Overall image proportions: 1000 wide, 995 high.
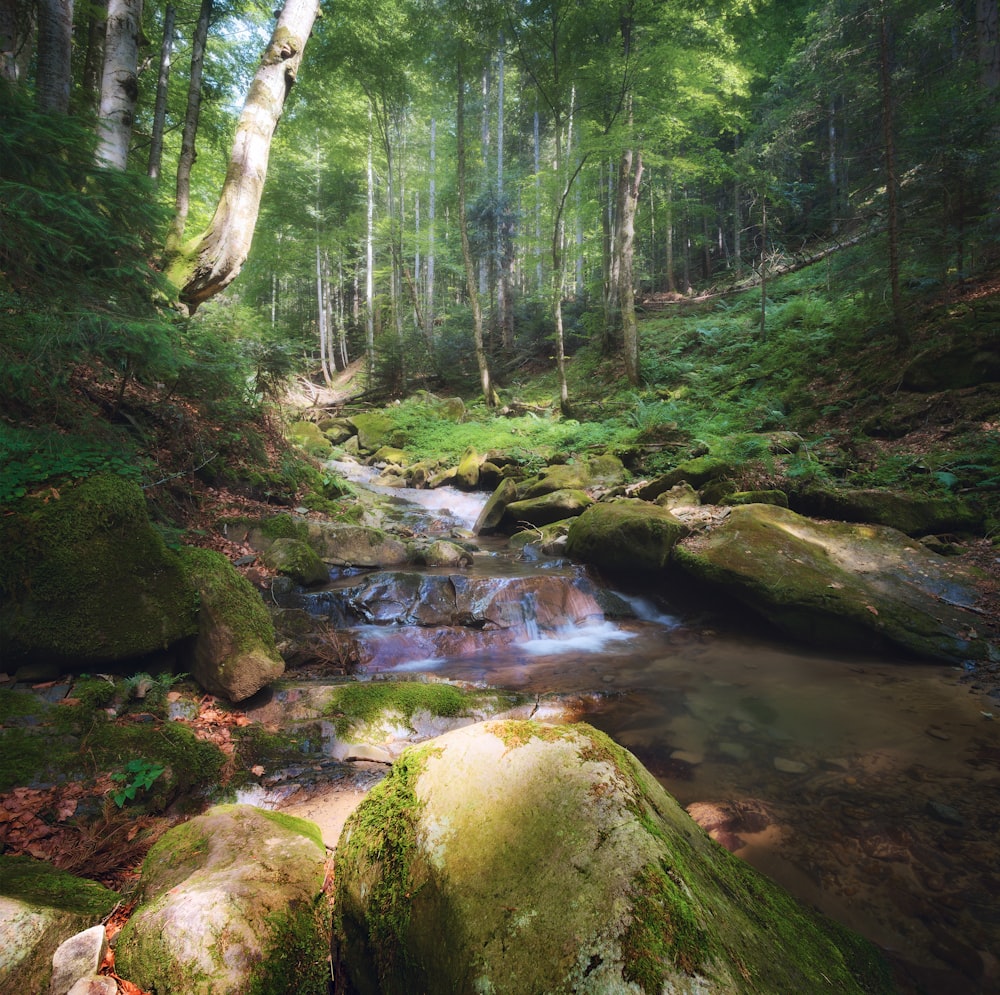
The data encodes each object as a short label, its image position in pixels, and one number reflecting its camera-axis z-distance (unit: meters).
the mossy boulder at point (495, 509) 10.63
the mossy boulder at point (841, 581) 5.13
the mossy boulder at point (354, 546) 7.54
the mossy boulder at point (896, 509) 6.29
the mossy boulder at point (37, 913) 1.39
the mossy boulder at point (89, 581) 3.31
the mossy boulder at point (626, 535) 6.90
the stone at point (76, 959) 1.43
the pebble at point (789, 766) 3.62
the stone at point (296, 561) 6.35
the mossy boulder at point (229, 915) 1.50
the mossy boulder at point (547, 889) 1.11
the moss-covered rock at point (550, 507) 9.67
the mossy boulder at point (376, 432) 16.92
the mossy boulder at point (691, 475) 8.75
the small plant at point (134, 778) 2.68
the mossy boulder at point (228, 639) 3.88
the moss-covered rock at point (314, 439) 13.84
